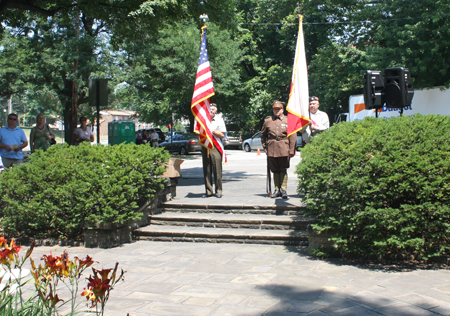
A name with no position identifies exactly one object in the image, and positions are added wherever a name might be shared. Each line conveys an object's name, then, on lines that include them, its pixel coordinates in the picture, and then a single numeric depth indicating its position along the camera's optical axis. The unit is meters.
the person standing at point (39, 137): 11.84
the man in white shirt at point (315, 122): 9.12
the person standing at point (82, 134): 12.91
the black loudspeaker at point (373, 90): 9.44
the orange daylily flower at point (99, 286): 2.51
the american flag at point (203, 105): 9.25
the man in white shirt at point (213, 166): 9.35
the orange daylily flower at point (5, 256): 2.78
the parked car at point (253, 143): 36.56
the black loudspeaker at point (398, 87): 9.12
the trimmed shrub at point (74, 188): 7.33
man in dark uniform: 8.77
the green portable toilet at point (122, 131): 24.16
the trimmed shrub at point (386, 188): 5.56
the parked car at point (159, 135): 40.37
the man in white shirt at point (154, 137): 34.96
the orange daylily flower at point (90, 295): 2.54
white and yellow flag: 8.30
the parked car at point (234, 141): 41.04
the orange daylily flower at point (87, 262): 2.80
